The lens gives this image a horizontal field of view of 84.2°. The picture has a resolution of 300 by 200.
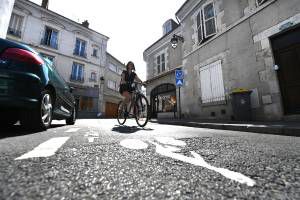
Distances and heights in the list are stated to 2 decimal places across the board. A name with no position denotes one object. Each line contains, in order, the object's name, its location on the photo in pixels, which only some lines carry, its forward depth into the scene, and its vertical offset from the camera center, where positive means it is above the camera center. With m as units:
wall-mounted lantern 9.51 +4.69
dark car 2.28 +0.54
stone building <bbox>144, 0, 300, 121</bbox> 5.48 +2.85
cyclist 4.88 +1.21
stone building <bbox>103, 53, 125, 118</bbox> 23.38 +5.57
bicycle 4.57 +0.46
